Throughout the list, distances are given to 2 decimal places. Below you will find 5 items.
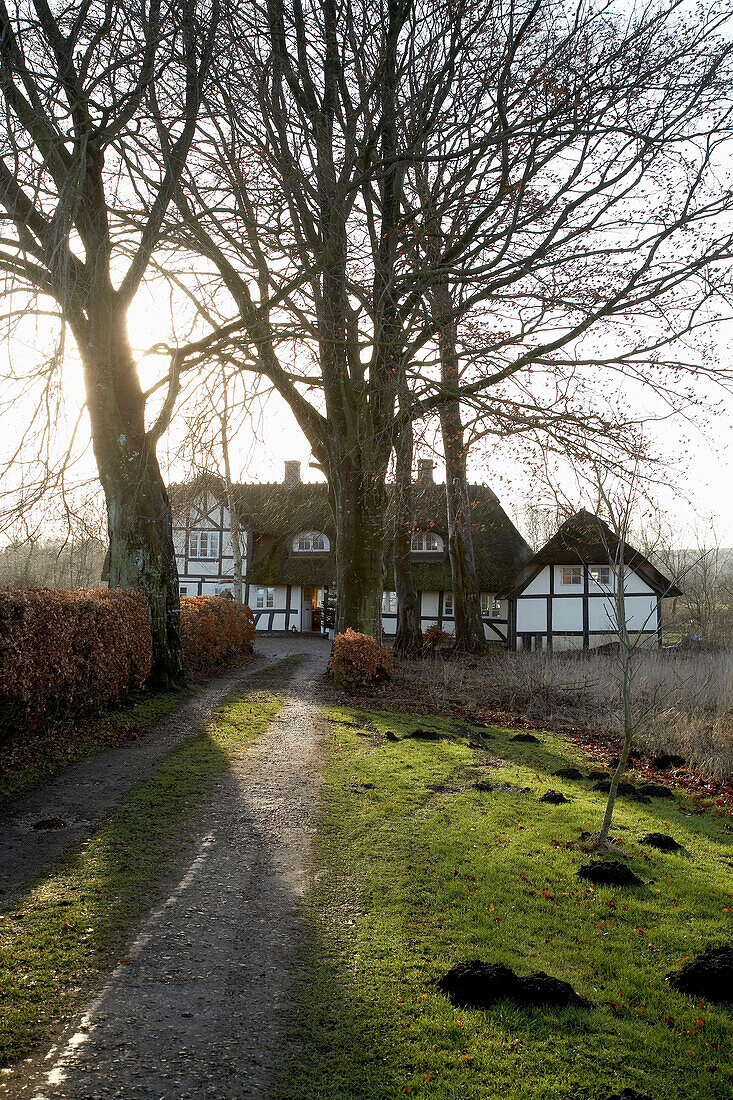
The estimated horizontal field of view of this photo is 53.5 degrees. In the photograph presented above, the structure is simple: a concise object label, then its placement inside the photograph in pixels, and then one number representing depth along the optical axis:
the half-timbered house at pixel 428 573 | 27.31
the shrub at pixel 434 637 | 23.52
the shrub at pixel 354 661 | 13.84
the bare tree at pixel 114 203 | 6.96
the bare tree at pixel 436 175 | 9.90
